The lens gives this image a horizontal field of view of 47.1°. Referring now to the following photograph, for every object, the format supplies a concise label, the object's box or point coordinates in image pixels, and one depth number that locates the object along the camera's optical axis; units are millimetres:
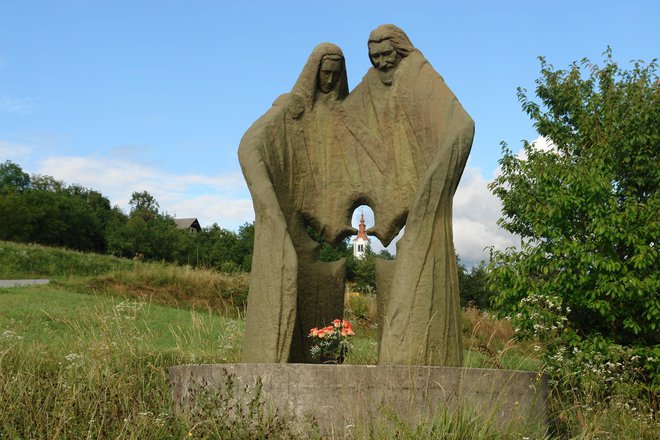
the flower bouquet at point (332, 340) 5891
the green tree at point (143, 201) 86969
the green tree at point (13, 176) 74500
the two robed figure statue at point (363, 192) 5578
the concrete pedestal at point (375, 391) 4785
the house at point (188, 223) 98694
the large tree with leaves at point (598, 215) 11571
